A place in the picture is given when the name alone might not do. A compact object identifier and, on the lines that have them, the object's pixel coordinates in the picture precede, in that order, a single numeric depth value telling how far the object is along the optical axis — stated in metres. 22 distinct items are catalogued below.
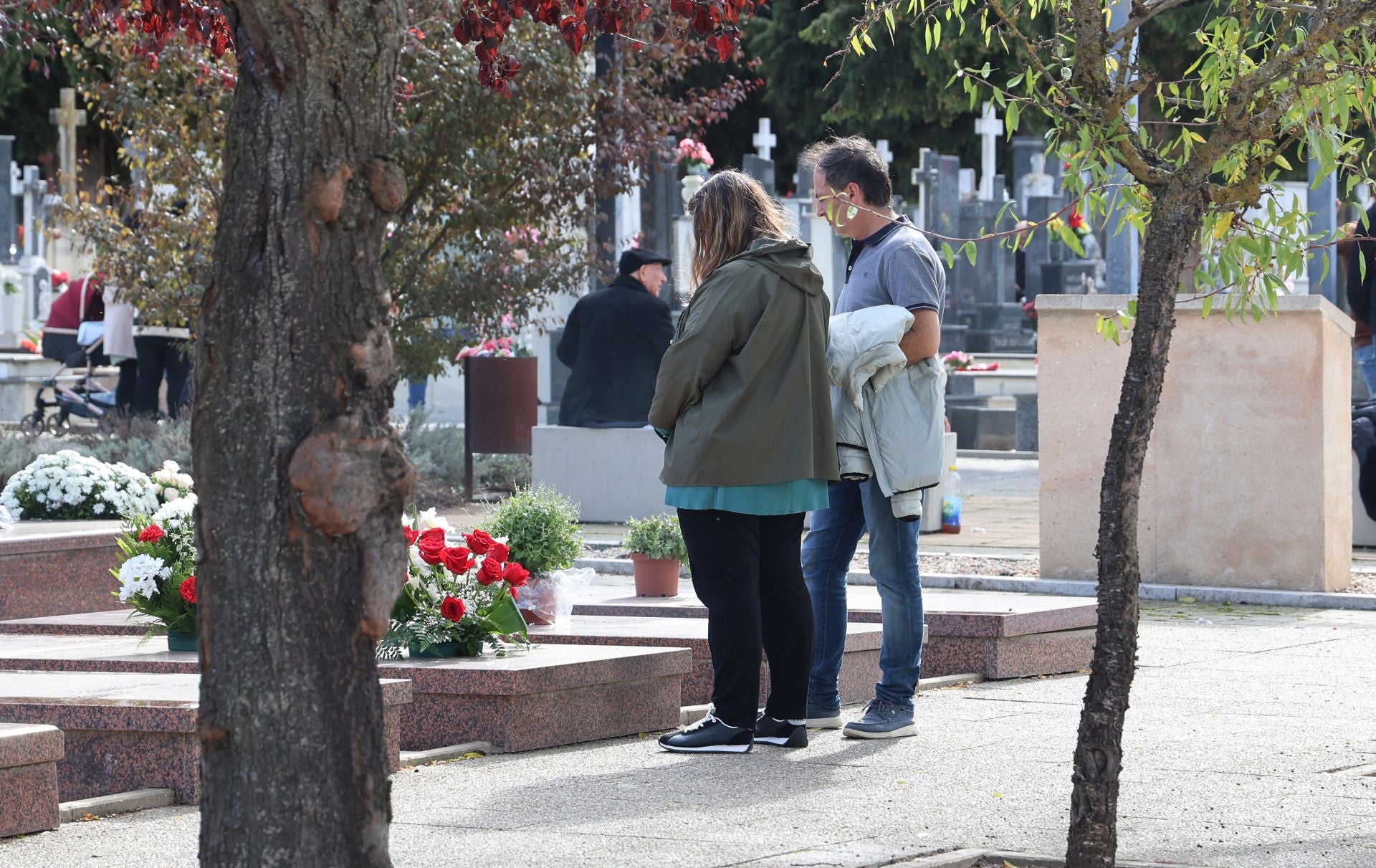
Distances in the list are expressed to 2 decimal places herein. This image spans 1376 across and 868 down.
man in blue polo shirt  12.18
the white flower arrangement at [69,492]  19.42
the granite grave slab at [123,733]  10.37
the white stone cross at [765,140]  66.44
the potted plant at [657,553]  15.75
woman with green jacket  11.48
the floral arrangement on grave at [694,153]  33.03
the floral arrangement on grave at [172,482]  15.57
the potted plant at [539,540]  14.16
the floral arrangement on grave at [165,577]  12.71
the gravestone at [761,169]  47.31
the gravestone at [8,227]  59.75
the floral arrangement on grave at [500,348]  32.25
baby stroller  36.47
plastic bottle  25.81
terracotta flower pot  16.00
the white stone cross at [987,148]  65.87
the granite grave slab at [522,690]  11.84
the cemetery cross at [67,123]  70.81
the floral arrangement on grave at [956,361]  40.47
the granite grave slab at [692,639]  13.66
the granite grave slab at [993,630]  15.07
